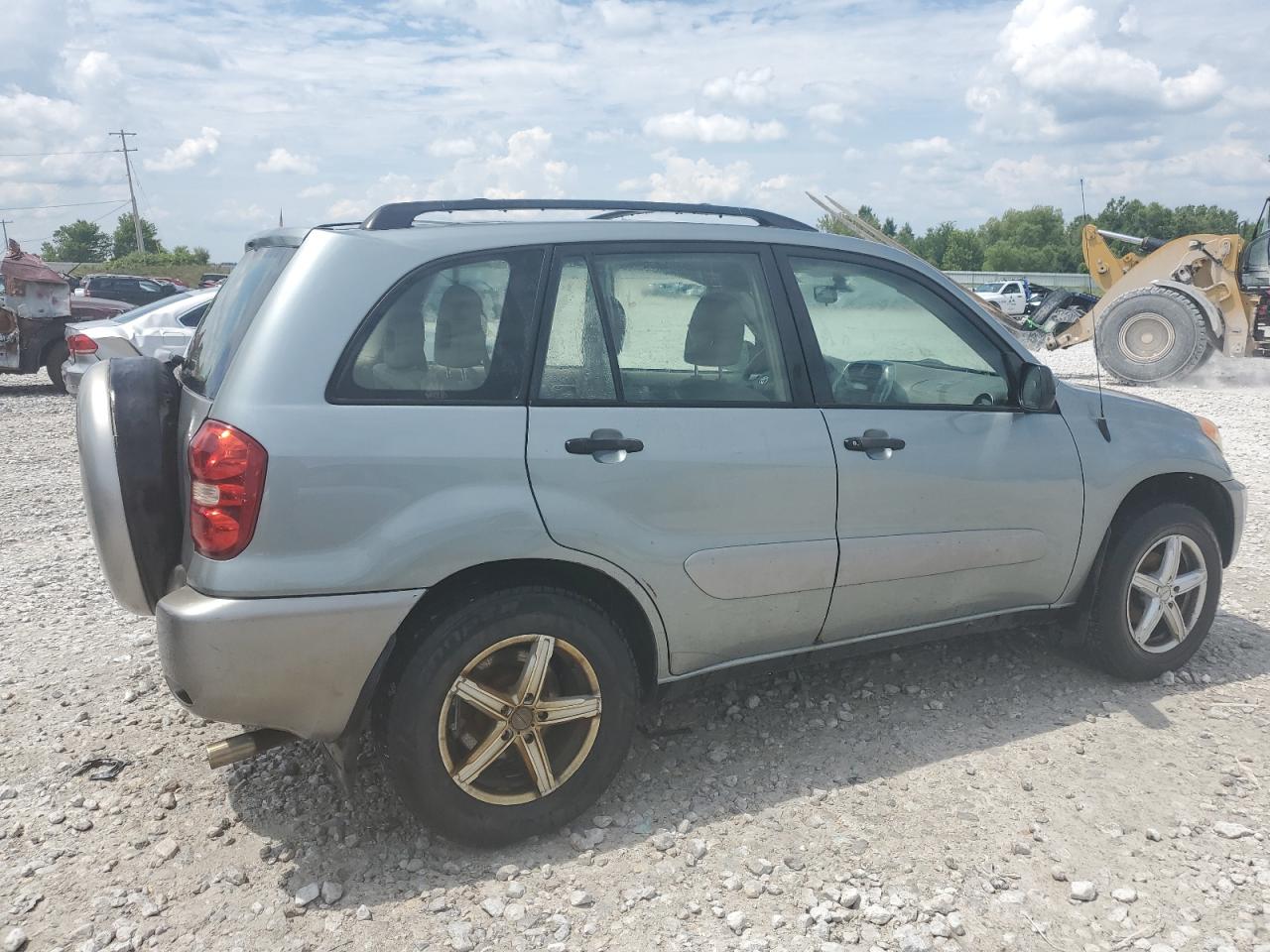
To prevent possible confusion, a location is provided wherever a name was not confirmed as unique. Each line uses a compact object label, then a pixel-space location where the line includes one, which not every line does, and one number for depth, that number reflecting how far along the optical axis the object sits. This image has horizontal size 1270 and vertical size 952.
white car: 10.83
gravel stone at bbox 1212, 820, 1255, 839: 3.10
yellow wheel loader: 14.77
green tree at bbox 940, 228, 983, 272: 84.75
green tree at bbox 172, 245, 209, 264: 69.07
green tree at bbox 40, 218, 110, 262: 98.62
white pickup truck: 33.25
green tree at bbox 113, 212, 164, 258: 86.74
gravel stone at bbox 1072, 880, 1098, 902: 2.82
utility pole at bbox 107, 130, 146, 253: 75.06
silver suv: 2.71
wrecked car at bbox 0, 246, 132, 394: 14.25
